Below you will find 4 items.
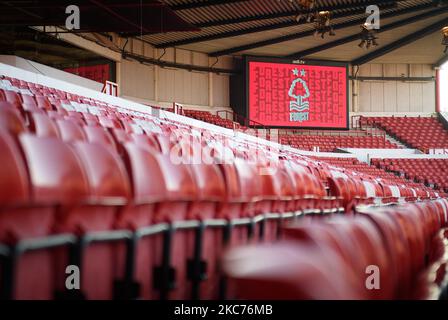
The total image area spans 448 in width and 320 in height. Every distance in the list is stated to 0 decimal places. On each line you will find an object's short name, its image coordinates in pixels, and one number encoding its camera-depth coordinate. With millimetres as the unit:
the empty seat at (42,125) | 11417
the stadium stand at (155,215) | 5232
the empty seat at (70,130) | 11839
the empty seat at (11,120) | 9662
